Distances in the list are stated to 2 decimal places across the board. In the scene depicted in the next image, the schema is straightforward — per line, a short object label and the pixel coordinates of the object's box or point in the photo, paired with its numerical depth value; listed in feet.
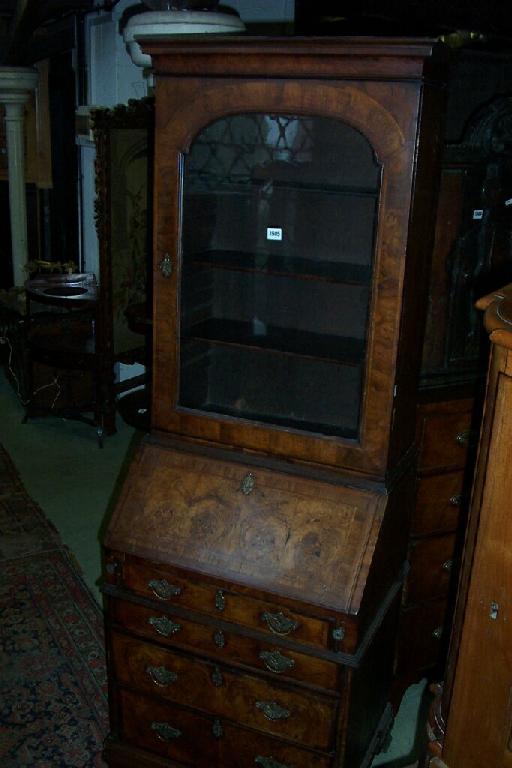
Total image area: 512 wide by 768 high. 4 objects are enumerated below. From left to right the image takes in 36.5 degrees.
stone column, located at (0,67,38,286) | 18.03
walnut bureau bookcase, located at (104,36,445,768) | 5.74
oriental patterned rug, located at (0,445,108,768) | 7.99
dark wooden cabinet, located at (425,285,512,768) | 4.02
